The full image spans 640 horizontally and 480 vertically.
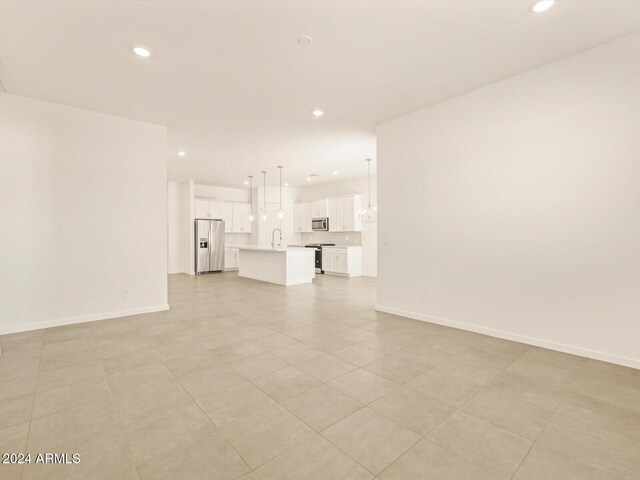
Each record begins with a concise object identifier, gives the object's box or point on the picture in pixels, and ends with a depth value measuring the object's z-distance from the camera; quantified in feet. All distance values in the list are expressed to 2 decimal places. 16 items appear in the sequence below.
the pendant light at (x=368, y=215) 28.46
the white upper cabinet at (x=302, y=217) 34.76
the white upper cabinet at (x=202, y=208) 31.81
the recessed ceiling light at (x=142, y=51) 9.42
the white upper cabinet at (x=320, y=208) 32.53
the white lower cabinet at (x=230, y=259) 33.81
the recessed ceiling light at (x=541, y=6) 7.63
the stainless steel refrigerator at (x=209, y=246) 30.99
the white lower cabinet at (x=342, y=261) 28.84
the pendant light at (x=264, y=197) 33.66
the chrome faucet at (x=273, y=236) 33.68
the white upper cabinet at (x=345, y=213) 29.78
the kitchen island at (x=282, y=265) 24.34
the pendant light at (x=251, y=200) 36.37
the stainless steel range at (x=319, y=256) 31.40
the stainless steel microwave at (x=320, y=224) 32.35
